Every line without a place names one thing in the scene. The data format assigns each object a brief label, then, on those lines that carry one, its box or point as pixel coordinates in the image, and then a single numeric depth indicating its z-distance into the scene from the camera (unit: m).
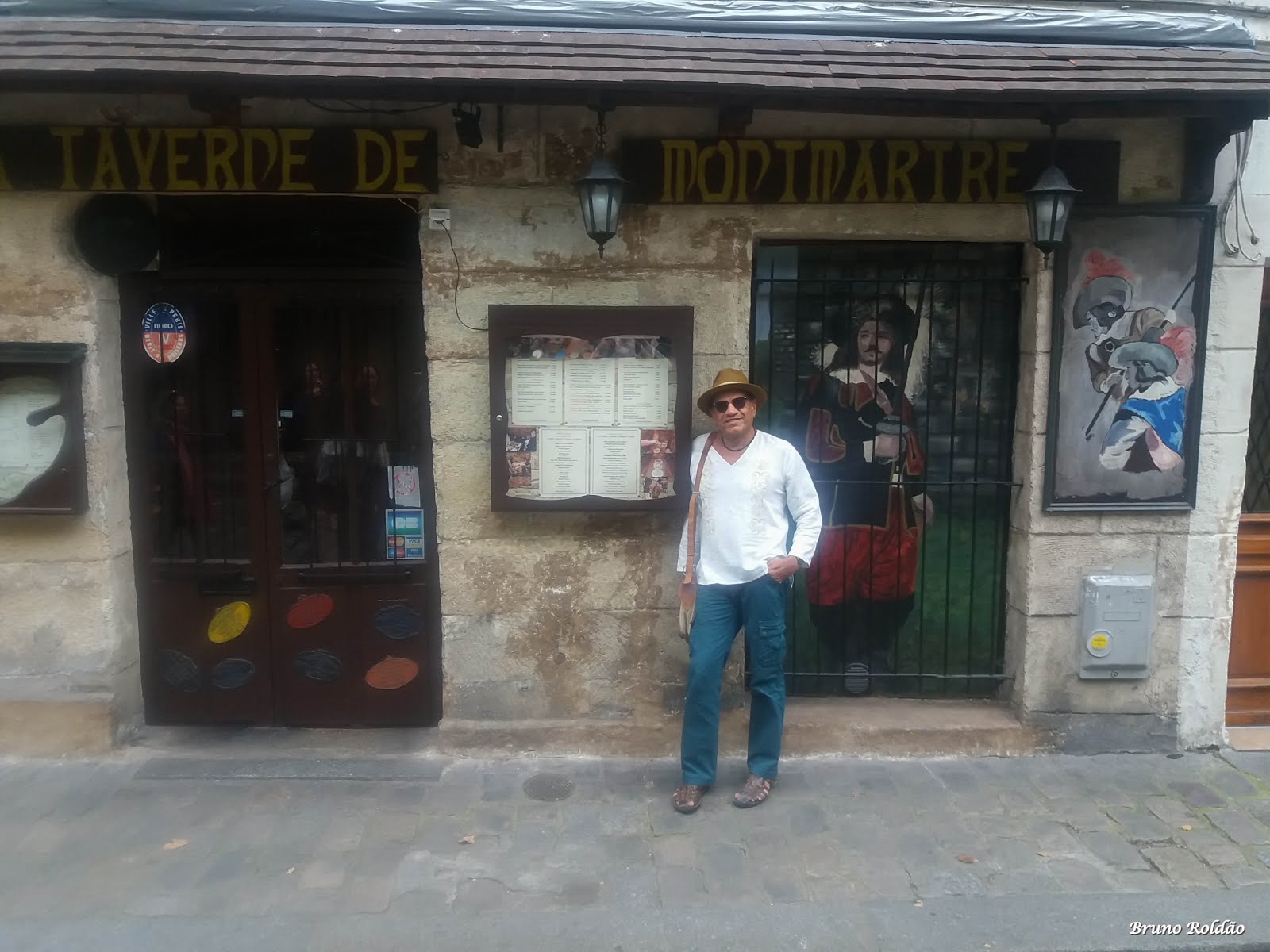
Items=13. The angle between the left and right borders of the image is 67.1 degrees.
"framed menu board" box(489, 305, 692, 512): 4.48
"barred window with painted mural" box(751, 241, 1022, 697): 4.81
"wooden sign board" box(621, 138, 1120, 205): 4.42
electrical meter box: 4.65
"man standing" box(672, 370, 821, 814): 4.12
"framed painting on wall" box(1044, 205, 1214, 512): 4.54
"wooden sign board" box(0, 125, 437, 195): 4.30
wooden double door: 4.73
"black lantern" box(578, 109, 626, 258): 4.02
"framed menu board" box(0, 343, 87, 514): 4.45
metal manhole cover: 4.32
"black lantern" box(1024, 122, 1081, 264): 4.09
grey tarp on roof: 4.20
